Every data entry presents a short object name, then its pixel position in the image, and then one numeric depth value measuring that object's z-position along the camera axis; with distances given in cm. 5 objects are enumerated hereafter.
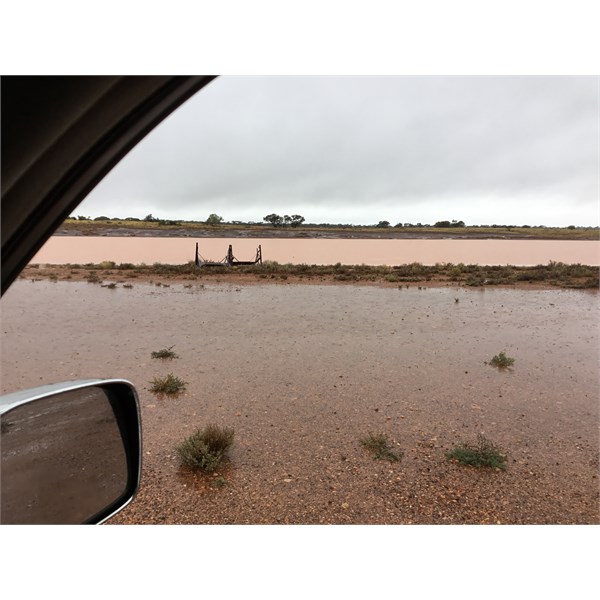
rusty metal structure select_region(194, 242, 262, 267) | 2564
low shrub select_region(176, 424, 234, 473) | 454
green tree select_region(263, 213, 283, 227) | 10325
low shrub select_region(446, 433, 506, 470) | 463
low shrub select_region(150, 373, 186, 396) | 677
